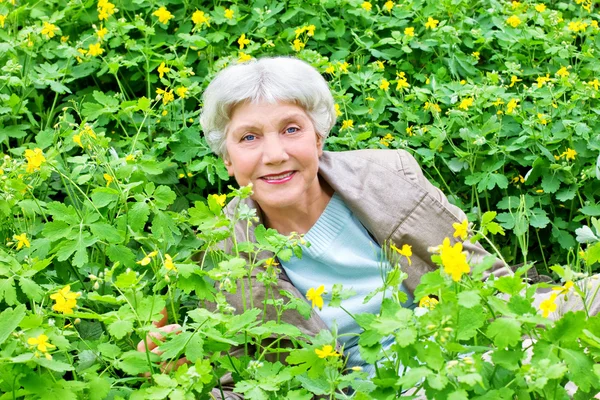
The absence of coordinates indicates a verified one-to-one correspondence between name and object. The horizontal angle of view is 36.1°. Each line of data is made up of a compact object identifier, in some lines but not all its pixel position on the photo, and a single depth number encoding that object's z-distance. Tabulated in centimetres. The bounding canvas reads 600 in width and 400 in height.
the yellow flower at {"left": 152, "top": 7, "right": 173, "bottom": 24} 366
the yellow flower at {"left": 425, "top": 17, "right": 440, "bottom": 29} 392
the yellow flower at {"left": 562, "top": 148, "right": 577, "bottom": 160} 343
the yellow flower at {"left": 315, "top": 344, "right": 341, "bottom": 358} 182
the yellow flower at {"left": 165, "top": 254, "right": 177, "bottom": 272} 196
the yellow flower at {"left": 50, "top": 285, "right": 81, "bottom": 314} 188
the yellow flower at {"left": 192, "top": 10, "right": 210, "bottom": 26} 368
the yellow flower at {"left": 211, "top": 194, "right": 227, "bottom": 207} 211
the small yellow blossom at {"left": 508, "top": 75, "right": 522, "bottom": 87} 372
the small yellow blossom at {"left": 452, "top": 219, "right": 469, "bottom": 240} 177
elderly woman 271
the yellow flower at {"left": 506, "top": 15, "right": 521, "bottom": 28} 396
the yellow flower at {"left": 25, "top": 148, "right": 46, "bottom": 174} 254
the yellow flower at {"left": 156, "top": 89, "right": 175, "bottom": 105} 329
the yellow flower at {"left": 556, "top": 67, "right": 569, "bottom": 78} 367
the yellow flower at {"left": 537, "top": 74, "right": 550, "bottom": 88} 360
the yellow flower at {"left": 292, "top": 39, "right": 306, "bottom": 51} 378
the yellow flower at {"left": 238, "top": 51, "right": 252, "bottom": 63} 324
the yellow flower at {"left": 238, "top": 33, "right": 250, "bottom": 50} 368
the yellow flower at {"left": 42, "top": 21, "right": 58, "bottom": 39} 349
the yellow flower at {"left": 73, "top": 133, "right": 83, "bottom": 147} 256
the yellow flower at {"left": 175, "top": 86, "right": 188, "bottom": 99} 333
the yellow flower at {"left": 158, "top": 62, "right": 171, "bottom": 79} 344
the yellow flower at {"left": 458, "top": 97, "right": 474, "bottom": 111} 350
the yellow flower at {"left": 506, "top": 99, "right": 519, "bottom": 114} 350
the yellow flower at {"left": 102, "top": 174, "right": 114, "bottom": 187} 246
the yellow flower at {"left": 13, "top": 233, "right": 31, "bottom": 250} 246
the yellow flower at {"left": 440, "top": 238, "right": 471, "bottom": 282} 159
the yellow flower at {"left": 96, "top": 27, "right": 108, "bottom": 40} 362
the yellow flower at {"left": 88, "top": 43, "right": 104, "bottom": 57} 359
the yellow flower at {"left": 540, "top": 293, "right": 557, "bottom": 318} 166
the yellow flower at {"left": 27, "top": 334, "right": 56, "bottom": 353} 178
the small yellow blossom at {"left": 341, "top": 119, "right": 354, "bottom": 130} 351
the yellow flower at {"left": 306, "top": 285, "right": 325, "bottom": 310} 186
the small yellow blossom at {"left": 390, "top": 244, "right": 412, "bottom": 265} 187
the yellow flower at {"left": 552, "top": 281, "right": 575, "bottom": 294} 170
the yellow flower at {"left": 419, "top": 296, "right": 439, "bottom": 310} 173
